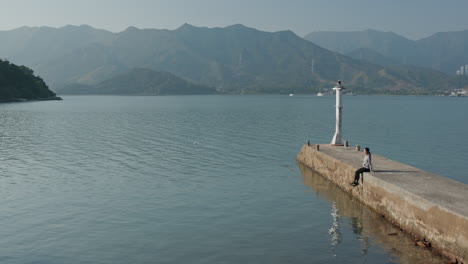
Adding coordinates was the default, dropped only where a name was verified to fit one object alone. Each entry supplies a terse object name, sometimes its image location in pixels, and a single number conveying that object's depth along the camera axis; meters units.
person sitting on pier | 26.98
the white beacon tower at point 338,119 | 40.45
